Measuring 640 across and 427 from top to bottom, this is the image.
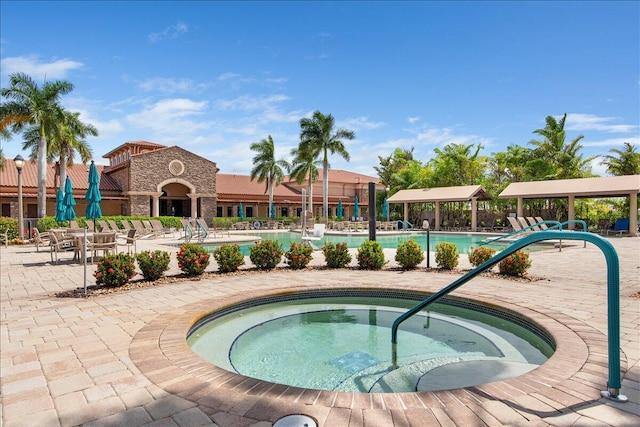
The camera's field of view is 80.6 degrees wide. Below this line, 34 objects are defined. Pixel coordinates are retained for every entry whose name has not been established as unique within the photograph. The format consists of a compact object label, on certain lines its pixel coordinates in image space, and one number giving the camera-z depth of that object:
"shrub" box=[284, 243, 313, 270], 9.16
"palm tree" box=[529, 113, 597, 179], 29.55
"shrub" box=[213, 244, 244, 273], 8.61
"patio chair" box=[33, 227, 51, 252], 16.52
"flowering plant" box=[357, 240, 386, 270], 9.09
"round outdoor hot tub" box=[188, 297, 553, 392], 3.92
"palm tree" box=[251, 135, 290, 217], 33.56
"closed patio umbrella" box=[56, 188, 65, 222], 13.02
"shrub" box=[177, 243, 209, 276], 8.07
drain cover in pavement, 2.42
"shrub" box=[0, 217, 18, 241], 17.13
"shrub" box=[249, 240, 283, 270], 8.99
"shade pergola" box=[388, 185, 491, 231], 26.85
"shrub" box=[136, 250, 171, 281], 7.54
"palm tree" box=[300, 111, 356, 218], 31.28
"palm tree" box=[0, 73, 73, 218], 19.88
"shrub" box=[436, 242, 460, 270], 9.01
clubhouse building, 27.75
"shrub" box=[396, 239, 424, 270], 9.15
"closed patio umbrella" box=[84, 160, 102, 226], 10.05
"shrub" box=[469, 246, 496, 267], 8.56
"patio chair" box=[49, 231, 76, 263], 10.77
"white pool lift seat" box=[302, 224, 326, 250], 15.74
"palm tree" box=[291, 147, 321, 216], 32.03
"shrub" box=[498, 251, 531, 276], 7.97
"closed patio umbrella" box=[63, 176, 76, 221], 12.78
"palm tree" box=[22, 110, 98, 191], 21.55
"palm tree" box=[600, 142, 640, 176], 27.45
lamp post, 17.39
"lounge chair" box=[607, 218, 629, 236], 21.91
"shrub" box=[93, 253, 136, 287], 6.80
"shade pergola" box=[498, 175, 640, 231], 20.89
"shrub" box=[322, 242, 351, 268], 9.39
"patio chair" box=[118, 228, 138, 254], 12.51
